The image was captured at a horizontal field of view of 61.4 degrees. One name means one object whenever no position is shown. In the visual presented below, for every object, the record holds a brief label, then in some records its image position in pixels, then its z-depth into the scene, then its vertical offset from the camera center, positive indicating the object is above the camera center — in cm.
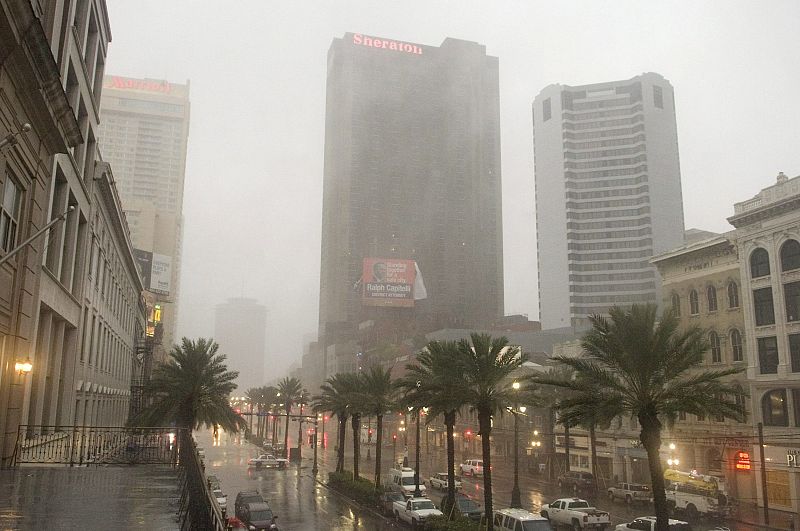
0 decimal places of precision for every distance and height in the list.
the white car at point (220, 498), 3505 -520
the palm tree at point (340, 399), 5256 +4
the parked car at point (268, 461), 6697 -610
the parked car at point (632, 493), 4538 -603
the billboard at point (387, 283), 17650 +3057
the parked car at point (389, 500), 3900 -576
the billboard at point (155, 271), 11694 +2238
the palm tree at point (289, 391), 9244 +110
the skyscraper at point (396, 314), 17975 +2439
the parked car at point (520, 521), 2842 -502
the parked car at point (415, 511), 3359 -551
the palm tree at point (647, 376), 2352 +95
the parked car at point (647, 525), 2900 -527
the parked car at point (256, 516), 3131 -542
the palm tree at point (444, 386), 3164 +71
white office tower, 15775 +4918
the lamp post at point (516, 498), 4053 -572
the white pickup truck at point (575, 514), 3466 -581
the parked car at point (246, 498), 3391 -495
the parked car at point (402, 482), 4648 -578
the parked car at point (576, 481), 5075 -591
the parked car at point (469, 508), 3444 -561
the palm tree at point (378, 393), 4869 +53
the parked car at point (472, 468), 6178 -602
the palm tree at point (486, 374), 3102 +124
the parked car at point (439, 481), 5131 -607
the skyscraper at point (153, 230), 17300 +4466
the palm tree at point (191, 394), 4197 +28
